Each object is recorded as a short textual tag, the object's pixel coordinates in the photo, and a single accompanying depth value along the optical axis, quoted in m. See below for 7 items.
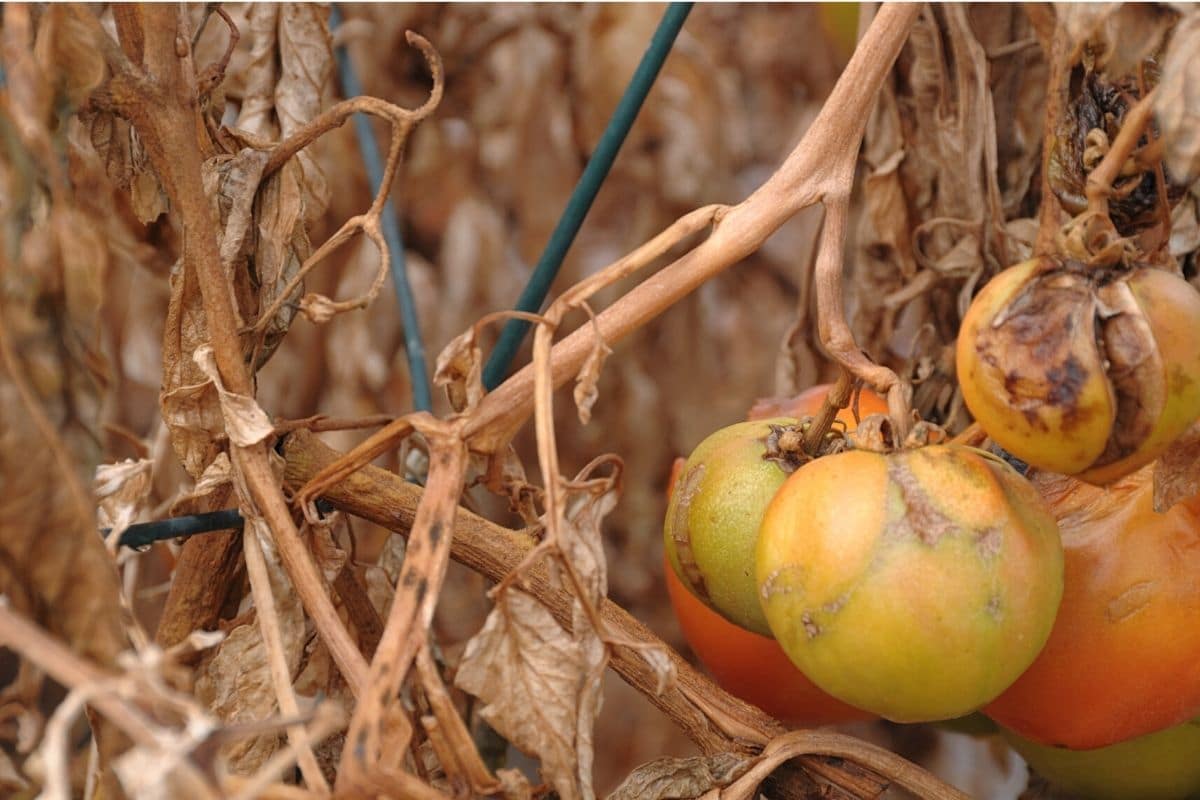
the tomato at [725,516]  0.90
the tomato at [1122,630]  0.90
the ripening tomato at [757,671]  0.96
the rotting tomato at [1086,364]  0.83
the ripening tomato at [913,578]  0.85
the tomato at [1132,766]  0.95
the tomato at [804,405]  1.00
